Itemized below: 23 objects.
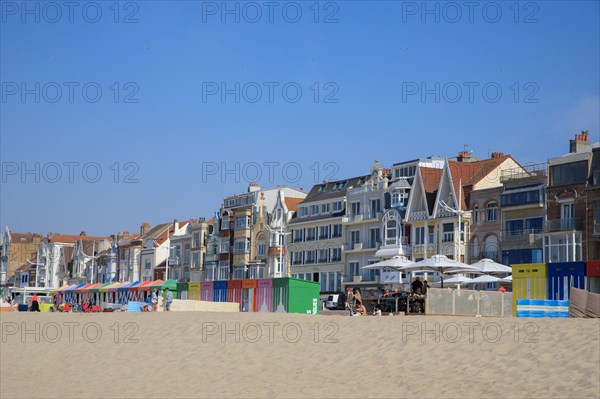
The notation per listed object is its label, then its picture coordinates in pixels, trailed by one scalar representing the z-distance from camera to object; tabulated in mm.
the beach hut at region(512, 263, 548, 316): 34469
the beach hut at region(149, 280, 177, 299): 61250
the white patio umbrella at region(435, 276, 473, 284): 40375
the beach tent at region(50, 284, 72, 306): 80162
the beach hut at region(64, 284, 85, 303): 78062
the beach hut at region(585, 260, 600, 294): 35438
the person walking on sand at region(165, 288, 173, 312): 42491
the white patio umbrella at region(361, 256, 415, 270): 36456
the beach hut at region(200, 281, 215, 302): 54344
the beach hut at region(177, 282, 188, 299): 59081
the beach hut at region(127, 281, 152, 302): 67375
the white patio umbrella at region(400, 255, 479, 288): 33906
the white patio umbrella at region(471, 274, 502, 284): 38188
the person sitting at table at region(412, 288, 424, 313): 30422
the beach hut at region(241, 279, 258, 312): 47625
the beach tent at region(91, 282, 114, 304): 74219
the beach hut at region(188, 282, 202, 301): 56250
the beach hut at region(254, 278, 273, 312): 44906
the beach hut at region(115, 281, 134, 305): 70062
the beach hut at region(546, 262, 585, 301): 34812
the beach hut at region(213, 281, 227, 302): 51684
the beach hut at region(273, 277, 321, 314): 42250
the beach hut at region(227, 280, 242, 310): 49844
